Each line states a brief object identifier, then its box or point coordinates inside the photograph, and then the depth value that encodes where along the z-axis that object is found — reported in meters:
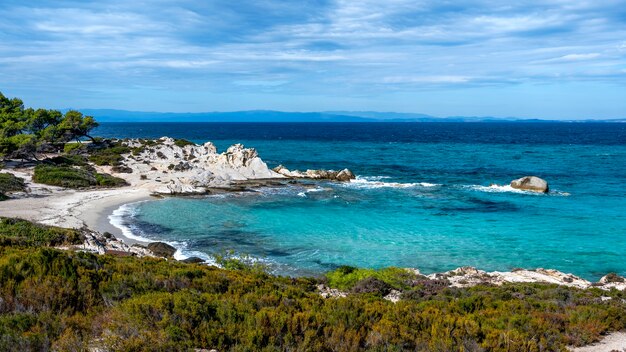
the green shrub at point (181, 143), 69.91
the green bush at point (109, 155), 55.88
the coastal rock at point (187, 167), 48.88
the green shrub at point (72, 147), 60.06
